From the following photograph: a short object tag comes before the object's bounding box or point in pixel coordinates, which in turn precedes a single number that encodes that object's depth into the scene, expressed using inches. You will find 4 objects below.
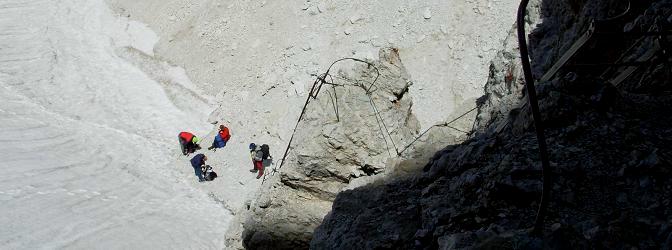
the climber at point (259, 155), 661.9
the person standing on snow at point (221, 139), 730.2
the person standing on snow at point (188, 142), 735.7
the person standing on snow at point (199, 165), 693.5
